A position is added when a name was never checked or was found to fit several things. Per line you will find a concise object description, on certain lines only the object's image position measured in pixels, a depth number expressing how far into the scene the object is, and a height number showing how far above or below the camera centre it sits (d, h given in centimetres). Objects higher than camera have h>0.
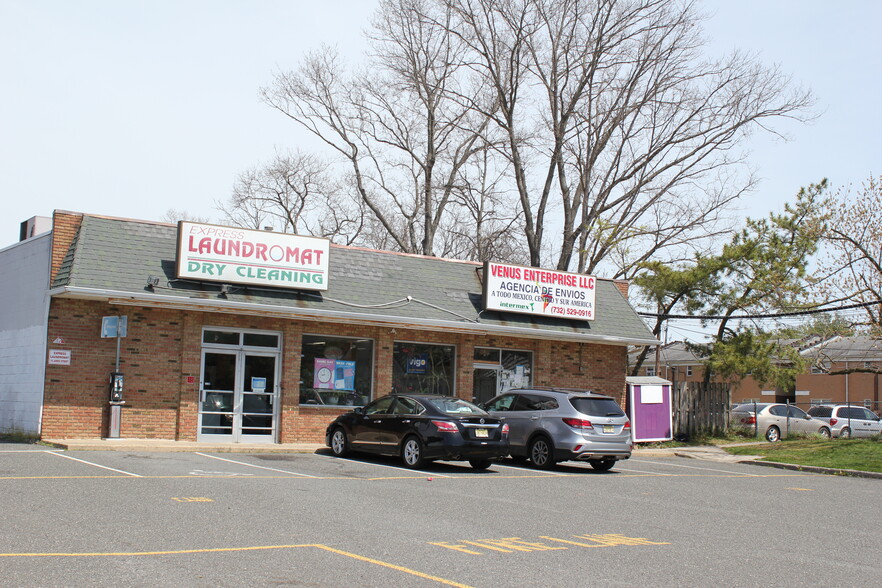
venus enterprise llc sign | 2431 +281
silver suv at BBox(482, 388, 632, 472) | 1756 -76
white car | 3356 -77
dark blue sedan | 1639 -85
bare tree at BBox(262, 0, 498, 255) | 3972 +1200
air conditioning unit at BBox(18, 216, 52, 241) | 2225 +380
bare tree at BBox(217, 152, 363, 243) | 5019 +1022
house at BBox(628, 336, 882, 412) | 5356 +96
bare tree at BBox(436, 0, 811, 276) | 3650 +1168
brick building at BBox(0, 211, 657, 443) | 1900 +127
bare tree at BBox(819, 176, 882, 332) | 2505 +421
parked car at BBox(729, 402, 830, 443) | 3064 -87
